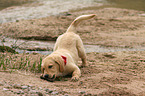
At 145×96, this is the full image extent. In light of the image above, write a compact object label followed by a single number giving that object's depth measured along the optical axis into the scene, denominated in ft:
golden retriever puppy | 29.99
